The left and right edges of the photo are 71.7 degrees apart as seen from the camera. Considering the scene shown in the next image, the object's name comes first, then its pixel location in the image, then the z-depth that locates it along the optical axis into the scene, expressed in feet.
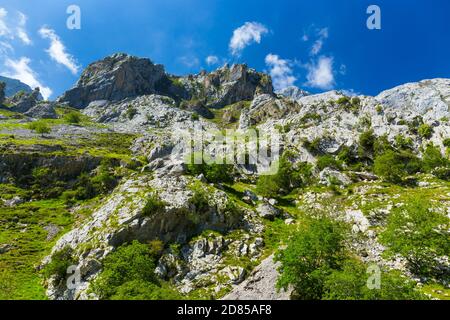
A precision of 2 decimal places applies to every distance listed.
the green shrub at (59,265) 138.41
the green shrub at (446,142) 287.32
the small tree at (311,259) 100.99
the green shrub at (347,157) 297.74
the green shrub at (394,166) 232.12
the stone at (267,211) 183.30
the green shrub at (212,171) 244.42
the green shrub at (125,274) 96.95
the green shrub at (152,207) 161.15
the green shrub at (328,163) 273.75
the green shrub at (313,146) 317.24
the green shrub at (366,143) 306.27
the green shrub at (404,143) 310.04
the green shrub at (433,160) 250.16
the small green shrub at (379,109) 372.13
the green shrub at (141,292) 89.55
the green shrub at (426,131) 312.83
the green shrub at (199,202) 171.32
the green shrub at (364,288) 82.53
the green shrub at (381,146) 300.61
